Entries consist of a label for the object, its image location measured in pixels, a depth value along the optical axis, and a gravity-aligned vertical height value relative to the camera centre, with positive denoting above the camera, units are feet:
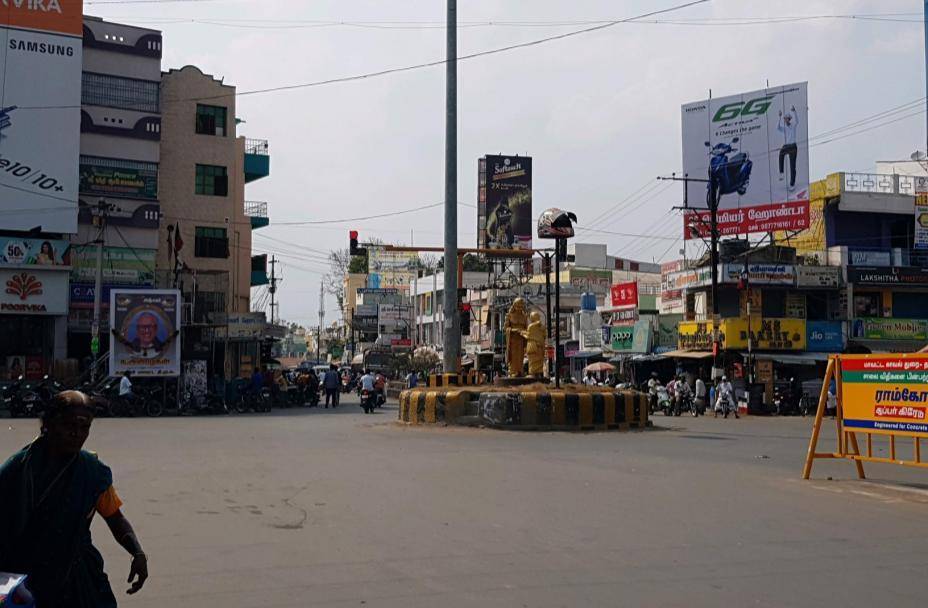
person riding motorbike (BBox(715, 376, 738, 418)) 112.88 -5.50
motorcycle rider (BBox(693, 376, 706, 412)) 116.67 -6.12
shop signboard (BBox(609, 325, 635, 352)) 155.02 +1.45
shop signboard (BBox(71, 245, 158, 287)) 129.59 +11.04
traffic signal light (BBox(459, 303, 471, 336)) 118.01 +3.11
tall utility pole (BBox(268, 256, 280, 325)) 259.19 +16.19
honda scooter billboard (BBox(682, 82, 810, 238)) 133.90 +27.94
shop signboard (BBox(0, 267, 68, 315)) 118.01 +6.31
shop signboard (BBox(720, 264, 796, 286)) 130.31 +10.40
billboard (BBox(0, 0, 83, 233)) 120.26 +28.73
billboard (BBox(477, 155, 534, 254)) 199.72 +30.69
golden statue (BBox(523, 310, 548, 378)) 75.15 -0.02
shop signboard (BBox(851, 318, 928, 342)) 133.69 +2.95
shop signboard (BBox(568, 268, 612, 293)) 208.23 +15.12
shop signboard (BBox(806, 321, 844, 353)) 133.08 +1.77
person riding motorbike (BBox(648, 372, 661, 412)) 121.49 -5.65
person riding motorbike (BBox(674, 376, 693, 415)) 117.47 -5.88
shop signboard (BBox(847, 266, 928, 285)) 132.46 +10.60
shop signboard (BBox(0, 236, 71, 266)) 117.80 +11.37
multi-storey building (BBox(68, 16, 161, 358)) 134.00 +28.31
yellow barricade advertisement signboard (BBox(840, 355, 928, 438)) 36.76 -1.82
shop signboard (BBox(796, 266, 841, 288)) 132.46 +10.26
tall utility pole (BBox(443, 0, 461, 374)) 83.35 +14.66
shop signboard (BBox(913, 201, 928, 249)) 130.62 +17.77
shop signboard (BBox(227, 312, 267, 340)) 121.39 +2.22
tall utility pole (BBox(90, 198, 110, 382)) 102.68 +3.92
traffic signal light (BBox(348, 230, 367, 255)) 92.84 +10.08
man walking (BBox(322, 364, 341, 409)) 121.29 -4.98
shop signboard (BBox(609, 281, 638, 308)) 159.74 +9.16
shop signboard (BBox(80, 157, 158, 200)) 134.21 +23.45
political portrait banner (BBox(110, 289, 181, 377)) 97.66 +1.10
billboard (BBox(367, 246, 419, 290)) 306.84 +25.78
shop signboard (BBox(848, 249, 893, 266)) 134.31 +13.22
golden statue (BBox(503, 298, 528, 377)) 77.25 +0.79
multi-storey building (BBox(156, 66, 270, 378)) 144.97 +25.80
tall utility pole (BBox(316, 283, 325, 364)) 379.39 +14.60
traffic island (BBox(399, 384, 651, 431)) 67.15 -4.56
